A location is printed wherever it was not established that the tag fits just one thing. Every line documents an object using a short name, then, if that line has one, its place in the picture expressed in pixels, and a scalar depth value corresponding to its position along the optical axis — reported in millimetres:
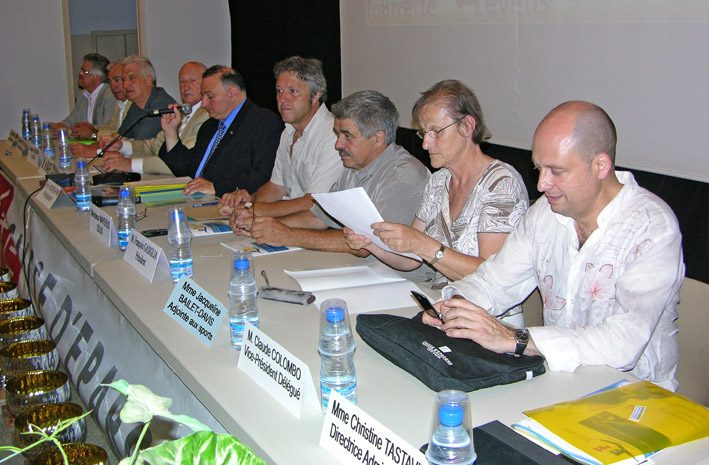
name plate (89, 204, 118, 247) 2400
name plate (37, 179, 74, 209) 2988
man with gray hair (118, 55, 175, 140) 4617
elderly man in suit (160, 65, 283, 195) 3598
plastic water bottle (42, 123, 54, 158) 4477
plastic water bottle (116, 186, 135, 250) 2371
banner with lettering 1727
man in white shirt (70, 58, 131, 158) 5039
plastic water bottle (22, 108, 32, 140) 5203
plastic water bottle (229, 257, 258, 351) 1590
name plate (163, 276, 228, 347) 1529
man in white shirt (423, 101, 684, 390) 1413
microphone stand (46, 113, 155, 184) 3342
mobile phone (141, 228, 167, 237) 2492
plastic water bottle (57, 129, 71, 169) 4012
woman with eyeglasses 1980
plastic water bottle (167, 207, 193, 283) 2125
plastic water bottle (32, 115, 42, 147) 4957
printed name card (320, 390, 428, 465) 943
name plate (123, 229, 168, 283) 1993
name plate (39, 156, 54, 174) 3760
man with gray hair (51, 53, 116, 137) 5746
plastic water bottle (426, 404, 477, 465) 916
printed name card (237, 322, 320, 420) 1201
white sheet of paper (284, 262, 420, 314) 1765
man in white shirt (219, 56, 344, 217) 3025
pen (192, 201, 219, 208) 3018
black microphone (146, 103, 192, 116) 3721
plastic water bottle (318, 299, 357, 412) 1218
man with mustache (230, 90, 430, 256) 2342
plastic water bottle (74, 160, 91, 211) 2961
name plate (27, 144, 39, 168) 4098
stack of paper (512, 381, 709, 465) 1049
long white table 1165
